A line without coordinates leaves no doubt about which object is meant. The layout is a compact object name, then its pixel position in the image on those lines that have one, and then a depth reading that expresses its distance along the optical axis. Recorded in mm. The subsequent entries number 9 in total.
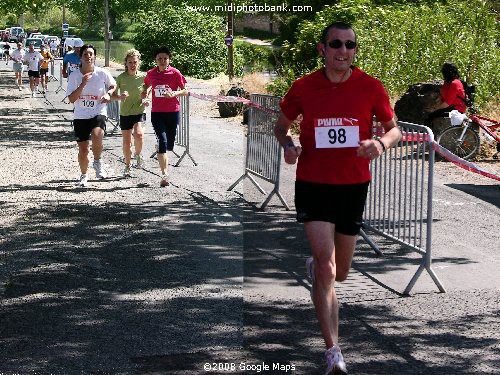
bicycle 16438
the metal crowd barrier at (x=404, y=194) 7766
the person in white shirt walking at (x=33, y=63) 36531
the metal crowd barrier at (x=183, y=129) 15820
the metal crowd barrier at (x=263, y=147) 11670
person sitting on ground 16344
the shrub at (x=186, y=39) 50406
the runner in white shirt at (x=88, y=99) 13133
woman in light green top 14328
